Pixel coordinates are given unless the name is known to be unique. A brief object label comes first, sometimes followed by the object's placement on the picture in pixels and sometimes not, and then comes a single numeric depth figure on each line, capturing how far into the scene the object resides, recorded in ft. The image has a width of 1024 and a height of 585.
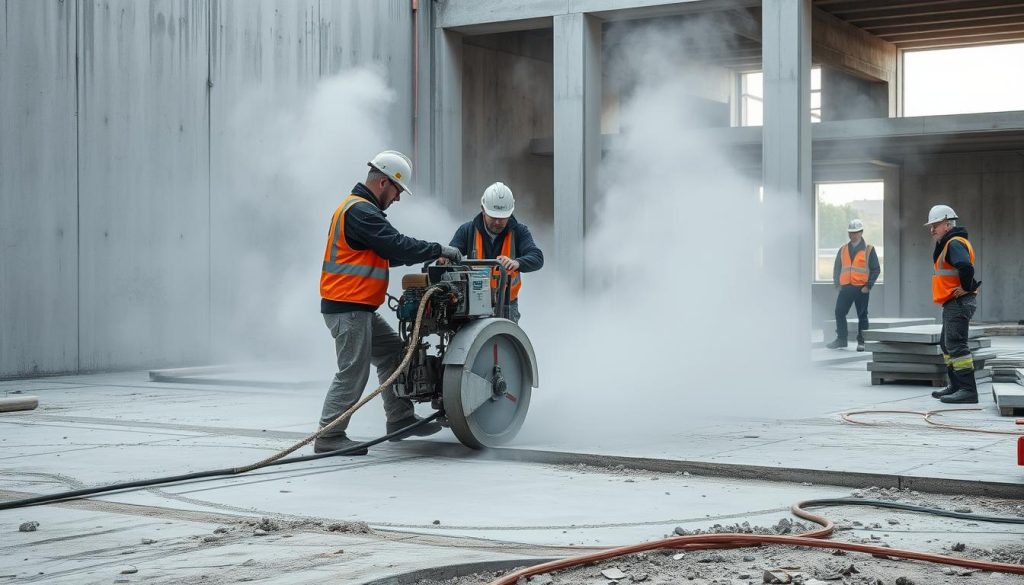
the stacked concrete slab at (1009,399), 28.17
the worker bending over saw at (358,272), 23.25
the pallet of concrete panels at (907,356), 37.73
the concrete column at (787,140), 47.34
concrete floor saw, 23.24
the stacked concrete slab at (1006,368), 37.50
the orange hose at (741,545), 13.56
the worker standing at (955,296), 32.01
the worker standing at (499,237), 27.96
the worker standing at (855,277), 54.70
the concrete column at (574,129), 54.24
